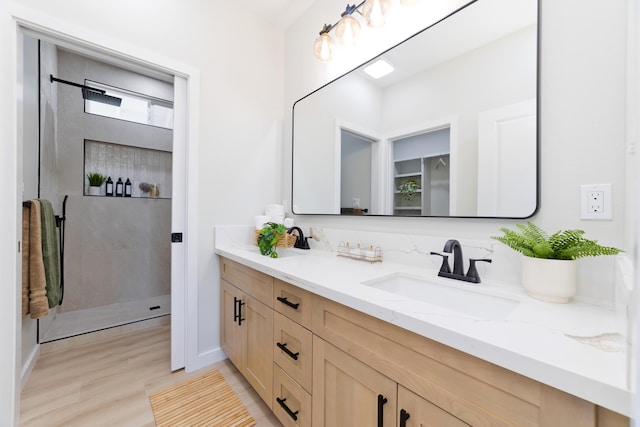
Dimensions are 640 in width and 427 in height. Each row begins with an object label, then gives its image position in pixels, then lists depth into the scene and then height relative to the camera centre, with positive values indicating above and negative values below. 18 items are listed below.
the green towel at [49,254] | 1.67 -0.29
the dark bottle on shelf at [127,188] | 2.88 +0.26
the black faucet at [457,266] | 1.01 -0.22
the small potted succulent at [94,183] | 2.66 +0.29
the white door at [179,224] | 1.73 -0.09
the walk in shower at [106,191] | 2.42 +0.22
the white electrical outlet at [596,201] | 0.79 +0.05
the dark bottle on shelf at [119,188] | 2.84 +0.25
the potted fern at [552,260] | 0.76 -0.14
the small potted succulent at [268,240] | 1.61 -0.18
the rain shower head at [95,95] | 2.34 +1.18
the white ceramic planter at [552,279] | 0.76 -0.20
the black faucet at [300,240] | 1.87 -0.21
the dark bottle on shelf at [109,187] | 2.76 +0.25
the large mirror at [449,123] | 0.98 +0.44
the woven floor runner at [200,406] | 1.32 -1.08
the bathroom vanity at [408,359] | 0.47 -0.36
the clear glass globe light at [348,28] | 1.49 +1.09
